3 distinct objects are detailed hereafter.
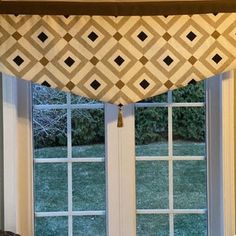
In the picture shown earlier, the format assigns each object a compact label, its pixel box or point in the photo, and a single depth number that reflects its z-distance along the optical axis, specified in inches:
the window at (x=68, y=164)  111.7
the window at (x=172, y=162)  111.8
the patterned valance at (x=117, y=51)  102.2
